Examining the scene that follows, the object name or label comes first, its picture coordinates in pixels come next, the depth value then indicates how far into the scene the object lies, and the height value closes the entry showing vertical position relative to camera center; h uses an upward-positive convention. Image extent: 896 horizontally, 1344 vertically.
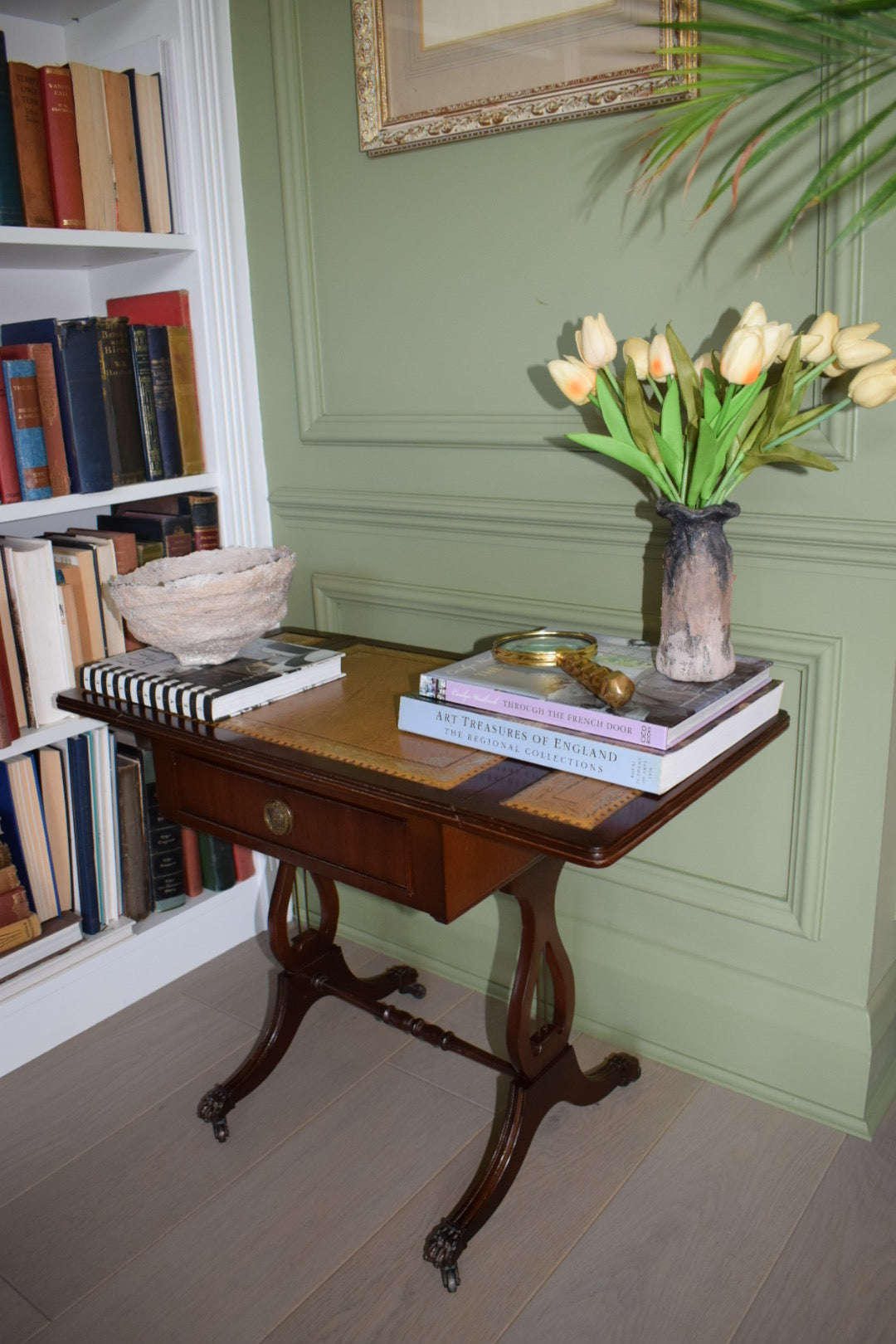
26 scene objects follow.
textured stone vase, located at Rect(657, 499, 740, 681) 1.42 -0.30
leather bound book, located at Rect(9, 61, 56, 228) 1.78 +0.38
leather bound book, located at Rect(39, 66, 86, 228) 1.81 +0.38
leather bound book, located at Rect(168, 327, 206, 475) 2.06 -0.04
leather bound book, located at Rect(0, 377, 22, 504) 1.81 -0.13
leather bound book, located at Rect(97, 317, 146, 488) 1.92 -0.04
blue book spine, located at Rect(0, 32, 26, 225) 1.76 +0.34
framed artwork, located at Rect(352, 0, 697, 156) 1.50 +0.43
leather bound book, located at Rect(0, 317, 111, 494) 1.85 -0.02
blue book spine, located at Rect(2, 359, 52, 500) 1.80 -0.07
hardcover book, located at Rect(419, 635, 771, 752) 1.27 -0.40
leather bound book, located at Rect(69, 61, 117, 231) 1.84 +0.38
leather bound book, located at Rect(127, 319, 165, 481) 1.98 -0.04
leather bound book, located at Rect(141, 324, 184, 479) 2.02 -0.04
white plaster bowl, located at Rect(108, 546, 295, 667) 1.59 -0.33
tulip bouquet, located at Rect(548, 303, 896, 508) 1.32 -0.05
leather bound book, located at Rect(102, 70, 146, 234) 1.90 +0.39
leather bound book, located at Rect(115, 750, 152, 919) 2.09 -0.86
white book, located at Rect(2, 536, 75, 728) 1.86 -0.39
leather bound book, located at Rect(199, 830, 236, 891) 2.24 -0.97
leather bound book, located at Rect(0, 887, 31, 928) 1.93 -0.89
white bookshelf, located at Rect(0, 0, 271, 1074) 1.96 +0.17
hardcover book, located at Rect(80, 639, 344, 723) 1.57 -0.43
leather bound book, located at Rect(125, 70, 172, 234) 1.95 +0.40
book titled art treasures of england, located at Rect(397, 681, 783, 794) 1.25 -0.44
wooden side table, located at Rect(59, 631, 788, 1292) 1.25 -0.55
